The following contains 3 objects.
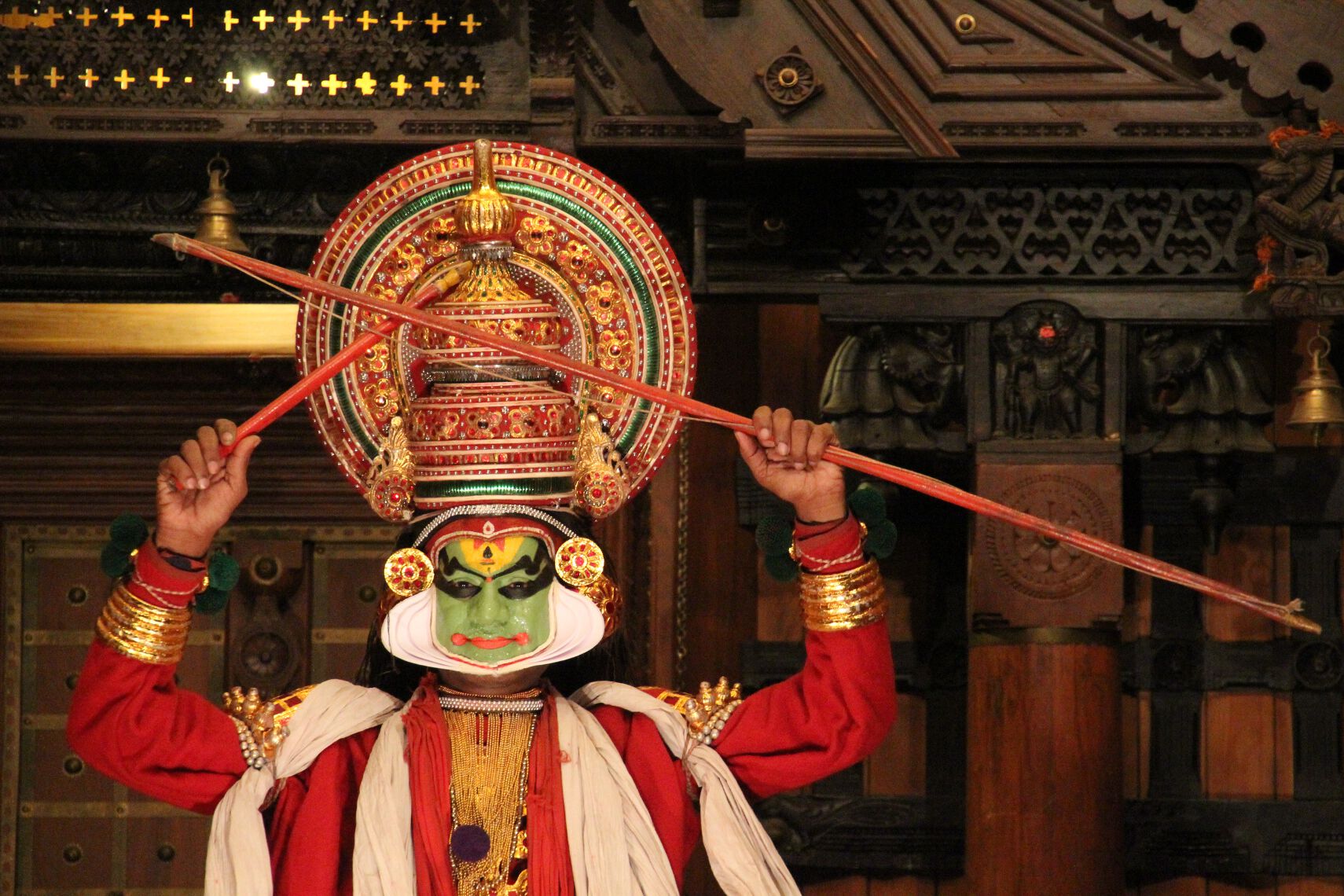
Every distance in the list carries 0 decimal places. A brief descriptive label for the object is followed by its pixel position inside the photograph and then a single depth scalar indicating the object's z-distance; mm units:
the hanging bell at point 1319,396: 9055
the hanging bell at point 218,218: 9125
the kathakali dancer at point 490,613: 7527
